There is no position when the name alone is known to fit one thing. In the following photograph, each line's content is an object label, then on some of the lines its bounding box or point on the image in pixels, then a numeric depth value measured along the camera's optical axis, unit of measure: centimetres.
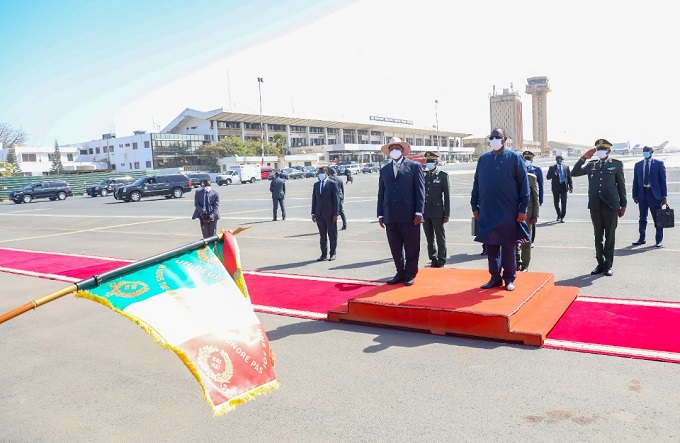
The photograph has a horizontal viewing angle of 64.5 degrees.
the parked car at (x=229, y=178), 5316
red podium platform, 545
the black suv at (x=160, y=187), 3628
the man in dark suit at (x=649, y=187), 1023
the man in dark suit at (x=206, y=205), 1191
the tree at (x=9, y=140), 10112
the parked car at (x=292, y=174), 6169
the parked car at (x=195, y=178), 4925
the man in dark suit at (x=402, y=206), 711
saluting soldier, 799
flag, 246
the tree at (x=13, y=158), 8184
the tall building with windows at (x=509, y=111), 17738
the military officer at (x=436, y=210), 913
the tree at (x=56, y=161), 8462
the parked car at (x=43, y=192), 3988
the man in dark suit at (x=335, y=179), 1115
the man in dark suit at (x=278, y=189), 1859
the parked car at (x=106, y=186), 4428
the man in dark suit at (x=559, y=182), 1462
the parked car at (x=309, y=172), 6406
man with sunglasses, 640
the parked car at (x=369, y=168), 7225
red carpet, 507
